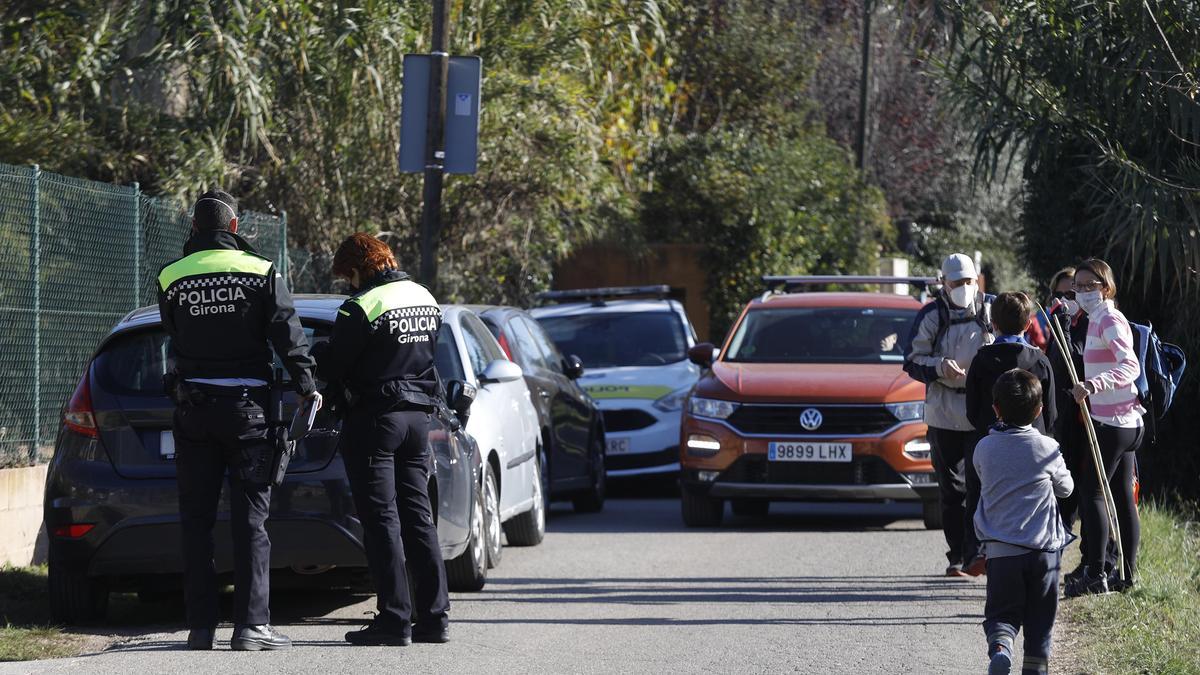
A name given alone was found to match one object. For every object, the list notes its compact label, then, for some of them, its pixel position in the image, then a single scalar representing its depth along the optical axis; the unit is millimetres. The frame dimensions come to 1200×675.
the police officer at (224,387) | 14117
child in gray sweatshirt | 12656
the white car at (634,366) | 30891
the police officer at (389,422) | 14492
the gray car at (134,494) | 15398
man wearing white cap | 18703
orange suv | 23891
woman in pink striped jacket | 17422
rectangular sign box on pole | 28516
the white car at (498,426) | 19047
